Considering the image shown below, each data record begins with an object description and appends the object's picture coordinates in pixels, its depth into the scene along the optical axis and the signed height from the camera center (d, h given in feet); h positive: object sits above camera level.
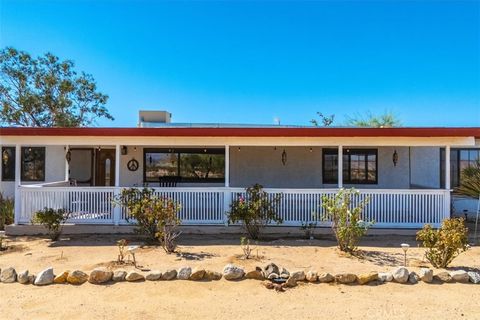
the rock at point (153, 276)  18.11 -5.78
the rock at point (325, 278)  17.83 -5.75
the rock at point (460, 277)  18.08 -5.76
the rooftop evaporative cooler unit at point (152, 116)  48.32 +7.05
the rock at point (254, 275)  18.22 -5.73
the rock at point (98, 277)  17.71 -5.69
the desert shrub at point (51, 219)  26.66 -4.17
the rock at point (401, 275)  17.78 -5.58
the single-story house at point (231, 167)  28.43 -0.09
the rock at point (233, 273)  18.07 -5.59
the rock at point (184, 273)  18.21 -5.66
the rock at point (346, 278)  17.74 -5.74
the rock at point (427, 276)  17.93 -5.67
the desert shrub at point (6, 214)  31.50 -4.42
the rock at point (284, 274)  17.87 -5.60
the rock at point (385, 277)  17.95 -5.75
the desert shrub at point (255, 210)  26.81 -3.45
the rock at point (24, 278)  17.79 -5.79
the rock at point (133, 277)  18.01 -5.78
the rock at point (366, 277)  17.66 -5.70
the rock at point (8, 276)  17.90 -5.73
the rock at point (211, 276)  18.21 -5.80
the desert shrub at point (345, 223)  22.55 -3.74
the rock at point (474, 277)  17.99 -5.79
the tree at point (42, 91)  71.82 +16.63
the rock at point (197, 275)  18.13 -5.71
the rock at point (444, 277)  18.08 -5.78
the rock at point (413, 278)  17.84 -5.78
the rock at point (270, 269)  18.13 -5.47
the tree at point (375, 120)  86.73 +12.02
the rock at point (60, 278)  17.76 -5.80
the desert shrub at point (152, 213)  23.47 -3.31
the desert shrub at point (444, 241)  19.38 -4.25
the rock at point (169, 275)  18.16 -5.73
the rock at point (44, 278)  17.53 -5.72
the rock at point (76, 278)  17.62 -5.72
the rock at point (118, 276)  18.07 -5.77
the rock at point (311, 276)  17.84 -5.71
